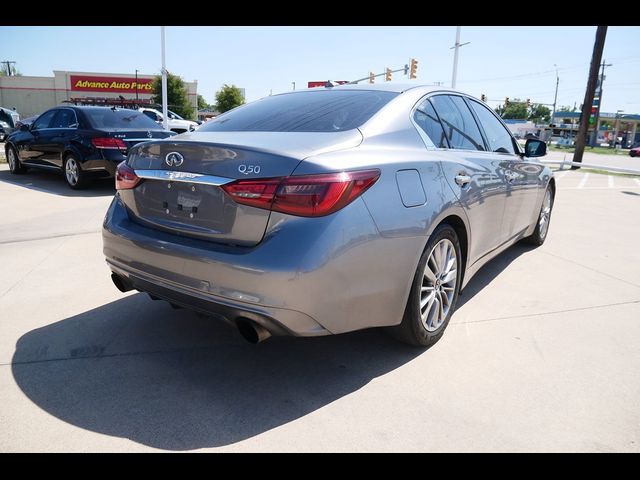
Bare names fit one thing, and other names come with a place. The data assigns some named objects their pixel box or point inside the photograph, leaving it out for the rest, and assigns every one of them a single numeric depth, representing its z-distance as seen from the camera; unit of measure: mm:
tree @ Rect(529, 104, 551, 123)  133625
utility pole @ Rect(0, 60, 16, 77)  95125
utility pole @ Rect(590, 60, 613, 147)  66862
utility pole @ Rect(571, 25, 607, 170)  18266
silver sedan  2283
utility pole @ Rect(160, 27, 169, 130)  24441
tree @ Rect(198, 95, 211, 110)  100862
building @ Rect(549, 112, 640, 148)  66688
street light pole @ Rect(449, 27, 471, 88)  28500
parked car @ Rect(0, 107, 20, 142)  22609
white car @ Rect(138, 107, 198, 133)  23950
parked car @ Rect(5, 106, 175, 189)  8586
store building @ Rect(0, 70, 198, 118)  58906
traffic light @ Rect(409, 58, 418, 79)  28547
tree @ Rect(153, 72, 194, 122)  55906
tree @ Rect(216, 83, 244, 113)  67312
